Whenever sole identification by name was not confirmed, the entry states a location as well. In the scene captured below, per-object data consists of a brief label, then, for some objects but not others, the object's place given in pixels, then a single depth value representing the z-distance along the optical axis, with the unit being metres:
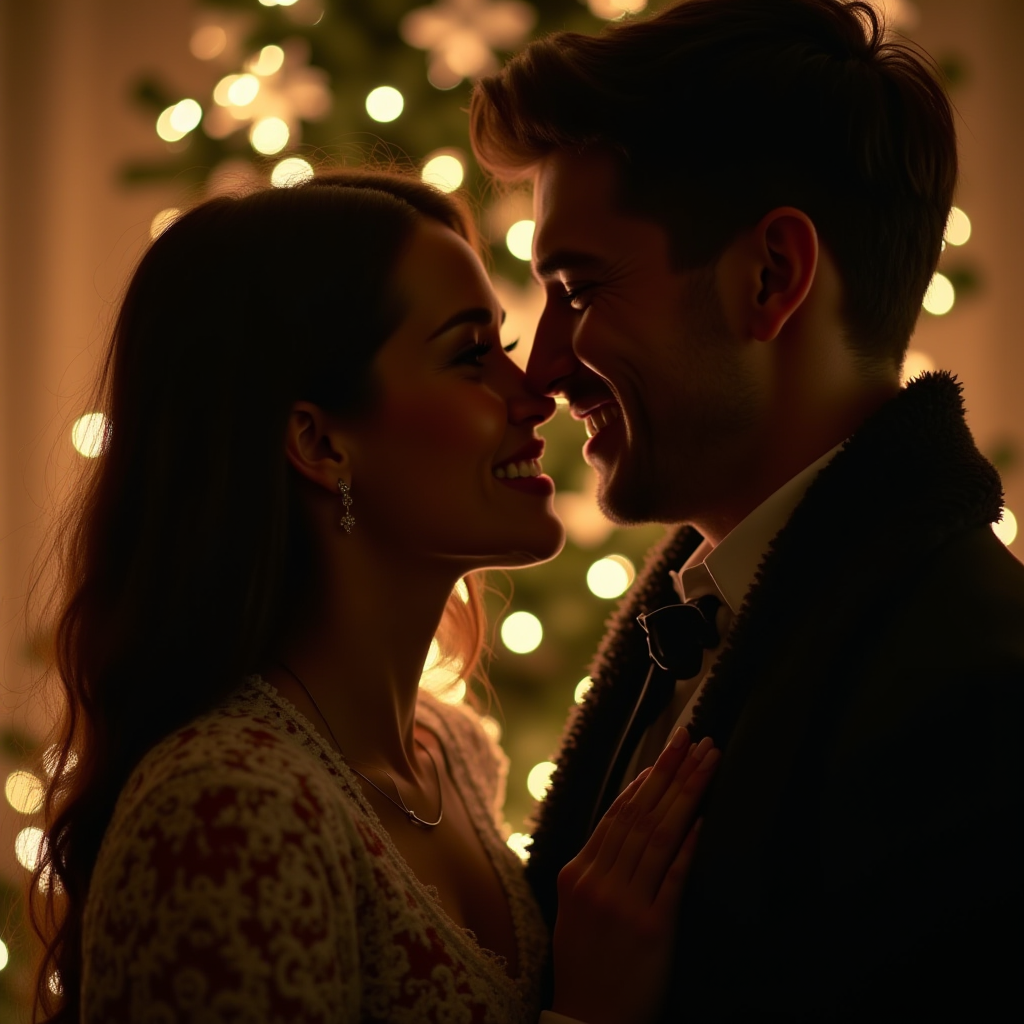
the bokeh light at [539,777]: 2.32
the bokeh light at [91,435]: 1.50
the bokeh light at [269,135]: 2.17
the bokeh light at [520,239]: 2.18
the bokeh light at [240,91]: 2.23
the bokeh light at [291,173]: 1.58
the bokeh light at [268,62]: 2.24
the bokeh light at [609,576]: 2.27
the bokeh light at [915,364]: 2.72
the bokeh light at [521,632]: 2.26
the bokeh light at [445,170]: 2.16
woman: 1.15
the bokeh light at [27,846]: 1.94
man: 1.06
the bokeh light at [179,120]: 2.25
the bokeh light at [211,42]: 2.58
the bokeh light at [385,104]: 2.20
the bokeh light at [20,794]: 2.14
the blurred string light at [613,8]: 2.18
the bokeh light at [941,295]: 2.32
